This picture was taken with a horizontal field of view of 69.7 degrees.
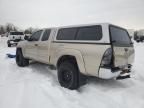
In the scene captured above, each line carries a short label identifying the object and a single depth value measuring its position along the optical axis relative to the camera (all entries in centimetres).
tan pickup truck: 252
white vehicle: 1376
